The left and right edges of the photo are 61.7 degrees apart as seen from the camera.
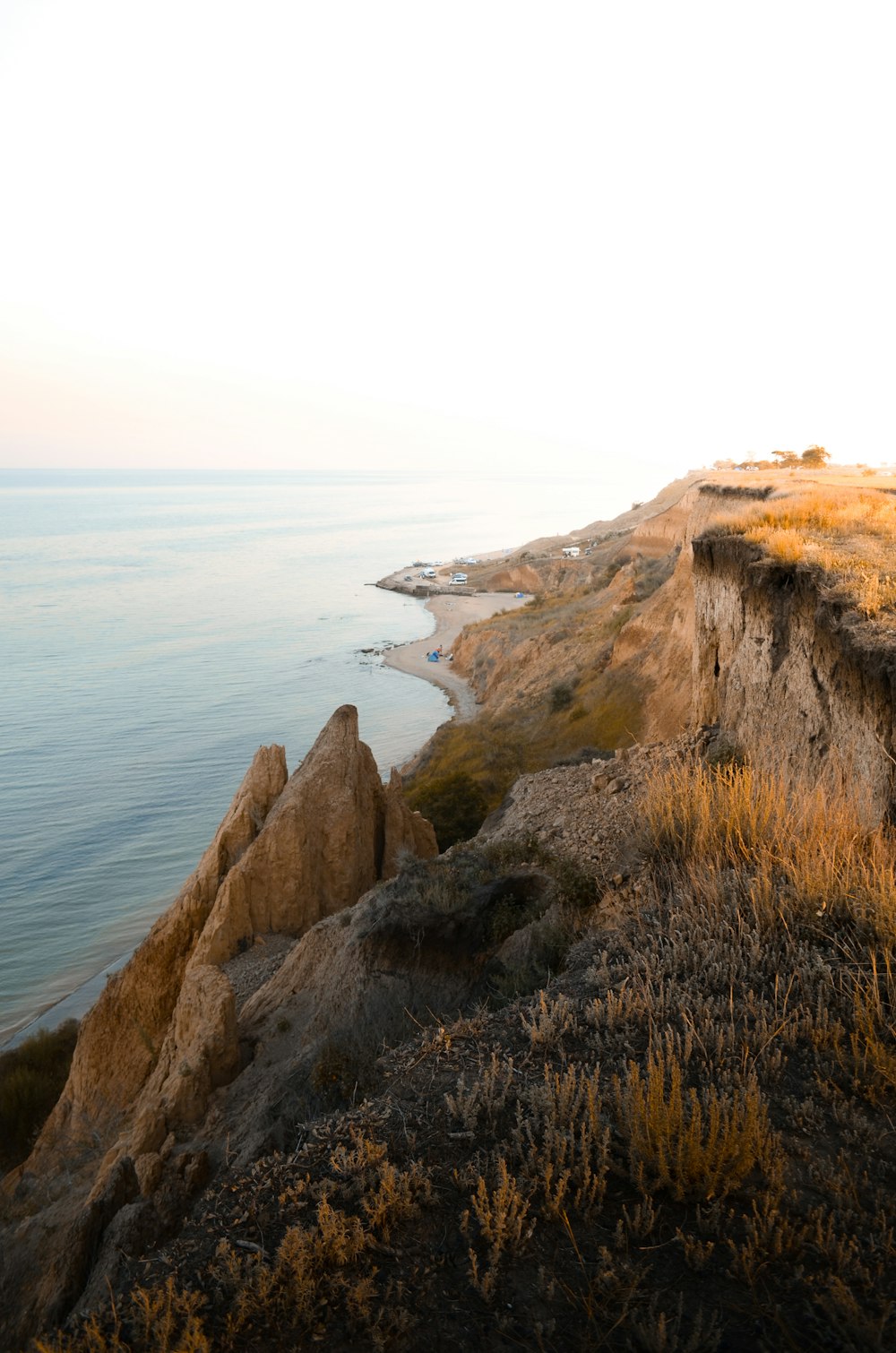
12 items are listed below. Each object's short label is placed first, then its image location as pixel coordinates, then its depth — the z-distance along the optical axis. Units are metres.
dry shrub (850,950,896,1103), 3.63
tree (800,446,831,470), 50.60
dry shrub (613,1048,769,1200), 3.12
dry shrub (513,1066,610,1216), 3.16
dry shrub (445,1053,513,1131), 3.75
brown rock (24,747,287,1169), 12.02
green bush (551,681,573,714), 29.58
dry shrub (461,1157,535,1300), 2.84
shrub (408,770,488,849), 22.23
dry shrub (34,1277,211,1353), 2.68
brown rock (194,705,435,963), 13.97
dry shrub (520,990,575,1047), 4.29
